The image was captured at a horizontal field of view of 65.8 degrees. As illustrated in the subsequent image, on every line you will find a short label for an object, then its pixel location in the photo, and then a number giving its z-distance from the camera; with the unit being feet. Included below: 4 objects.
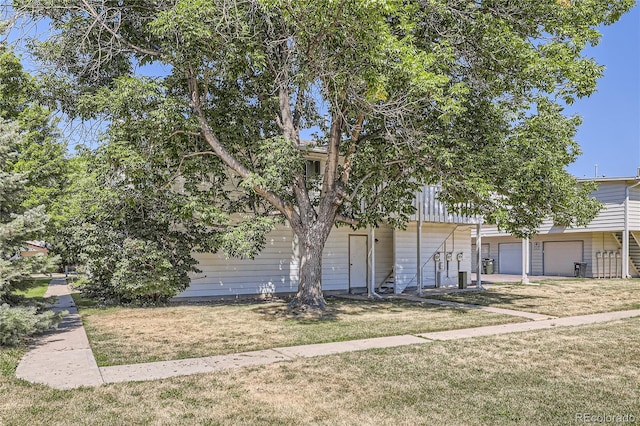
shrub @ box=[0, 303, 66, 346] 23.67
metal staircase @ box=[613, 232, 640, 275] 84.12
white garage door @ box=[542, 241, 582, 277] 87.71
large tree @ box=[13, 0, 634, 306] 30.30
